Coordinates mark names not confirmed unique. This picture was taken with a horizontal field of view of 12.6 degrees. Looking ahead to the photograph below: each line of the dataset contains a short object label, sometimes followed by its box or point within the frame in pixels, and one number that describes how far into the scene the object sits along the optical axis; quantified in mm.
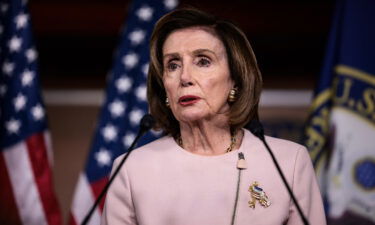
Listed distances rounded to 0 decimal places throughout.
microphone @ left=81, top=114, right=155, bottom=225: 2951
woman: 3027
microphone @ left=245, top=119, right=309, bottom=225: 2936
